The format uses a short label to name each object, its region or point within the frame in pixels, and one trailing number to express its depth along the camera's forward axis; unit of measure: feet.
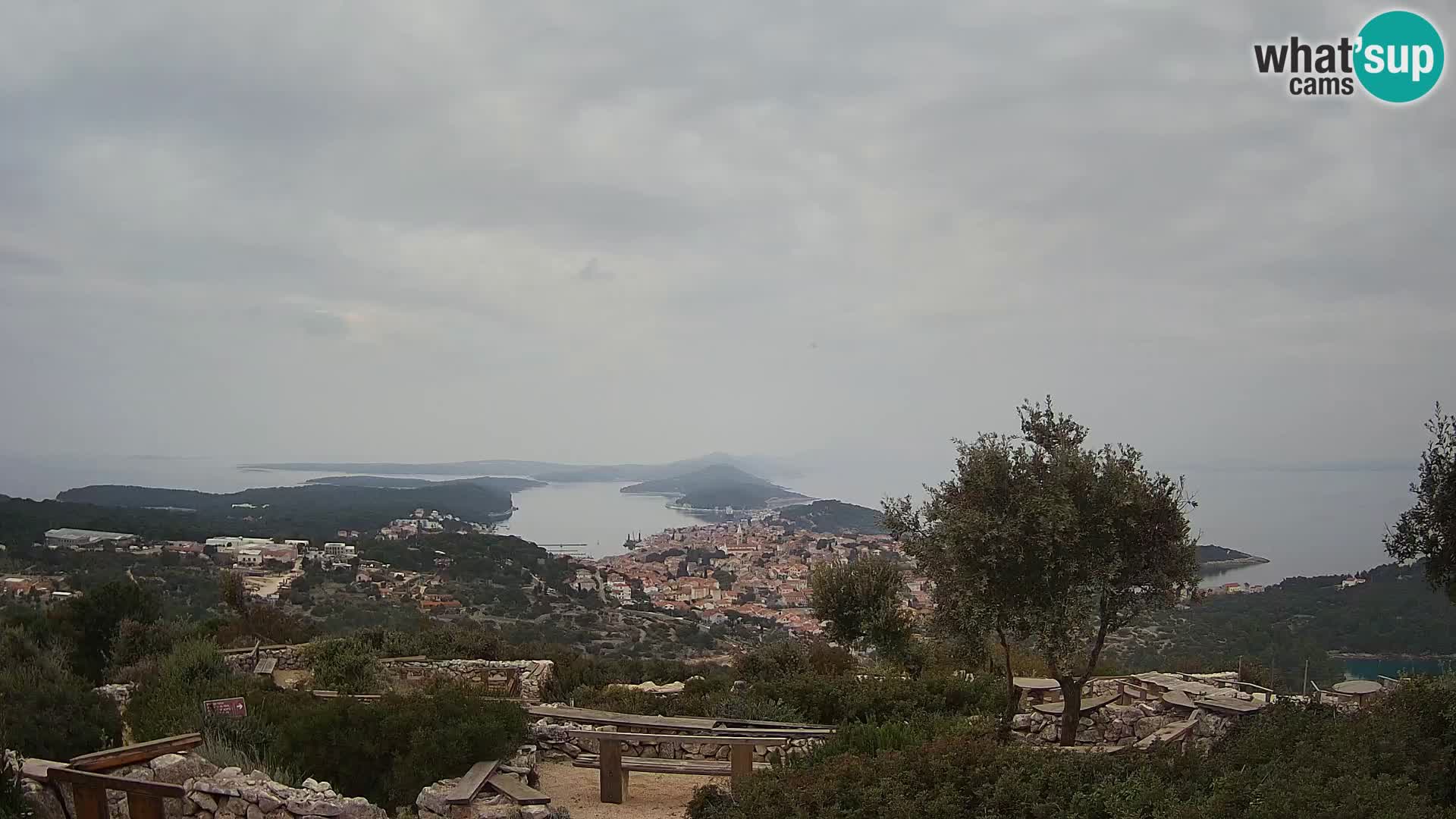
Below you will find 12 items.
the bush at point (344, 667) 46.65
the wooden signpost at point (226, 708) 29.19
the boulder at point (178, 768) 22.65
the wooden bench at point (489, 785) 24.75
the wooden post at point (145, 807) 21.47
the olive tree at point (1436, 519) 27.27
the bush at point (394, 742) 27.89
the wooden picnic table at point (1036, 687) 39.73
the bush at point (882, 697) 37.78
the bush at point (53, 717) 29.22
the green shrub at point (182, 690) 30.27
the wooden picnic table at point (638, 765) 29.58
